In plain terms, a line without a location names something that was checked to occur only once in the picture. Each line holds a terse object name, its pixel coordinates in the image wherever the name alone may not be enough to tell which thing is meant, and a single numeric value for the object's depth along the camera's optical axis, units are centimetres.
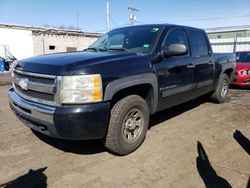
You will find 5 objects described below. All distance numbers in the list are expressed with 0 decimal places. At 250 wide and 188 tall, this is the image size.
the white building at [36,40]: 1737
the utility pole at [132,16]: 2833
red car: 688
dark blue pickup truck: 224
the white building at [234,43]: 1486
